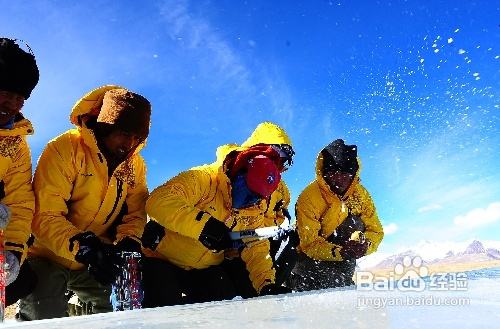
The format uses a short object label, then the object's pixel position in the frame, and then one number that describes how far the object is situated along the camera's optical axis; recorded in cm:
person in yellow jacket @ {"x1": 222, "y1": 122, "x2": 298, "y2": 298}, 554
